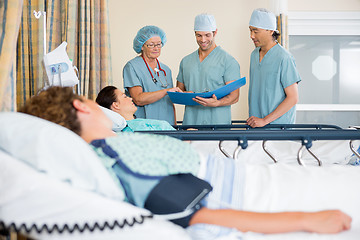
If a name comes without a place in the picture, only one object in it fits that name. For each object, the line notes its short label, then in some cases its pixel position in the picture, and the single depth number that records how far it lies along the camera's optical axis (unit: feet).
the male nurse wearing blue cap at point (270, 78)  8.49
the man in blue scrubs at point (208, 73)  9.17
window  16.06
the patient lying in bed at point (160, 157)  3.18
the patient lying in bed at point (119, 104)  7.84
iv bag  6.01
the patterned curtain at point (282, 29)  14.17
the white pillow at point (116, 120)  6.86
